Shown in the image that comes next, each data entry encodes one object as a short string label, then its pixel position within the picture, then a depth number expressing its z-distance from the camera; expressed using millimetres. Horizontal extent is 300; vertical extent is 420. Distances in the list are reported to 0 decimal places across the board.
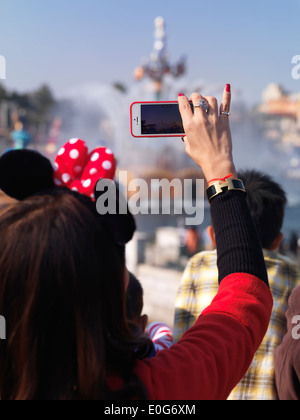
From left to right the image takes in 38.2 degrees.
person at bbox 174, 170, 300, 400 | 1496
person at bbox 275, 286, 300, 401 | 1324
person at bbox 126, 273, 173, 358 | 1210
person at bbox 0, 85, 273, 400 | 758
